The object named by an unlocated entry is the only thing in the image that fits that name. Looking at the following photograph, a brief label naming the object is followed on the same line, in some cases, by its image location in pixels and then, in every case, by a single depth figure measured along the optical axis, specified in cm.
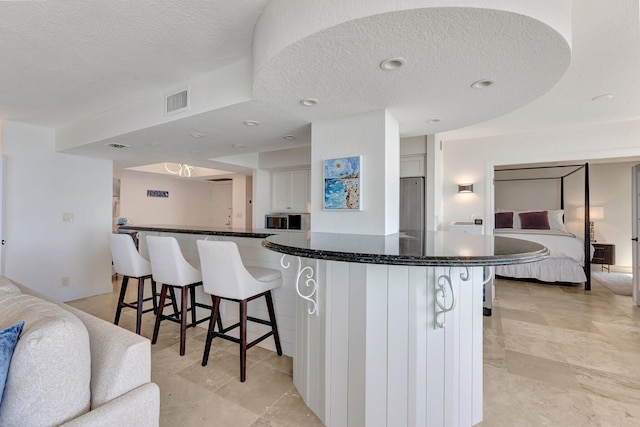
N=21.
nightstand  559
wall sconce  458
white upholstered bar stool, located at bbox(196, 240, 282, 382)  201
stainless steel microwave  527
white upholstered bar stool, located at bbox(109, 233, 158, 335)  268
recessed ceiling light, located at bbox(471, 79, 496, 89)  163
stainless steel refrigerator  398
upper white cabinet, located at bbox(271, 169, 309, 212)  520
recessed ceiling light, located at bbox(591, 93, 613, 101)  290
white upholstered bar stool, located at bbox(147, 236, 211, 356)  237
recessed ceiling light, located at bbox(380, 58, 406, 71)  141
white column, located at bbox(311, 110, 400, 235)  214
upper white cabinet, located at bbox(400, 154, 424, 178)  400
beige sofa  89
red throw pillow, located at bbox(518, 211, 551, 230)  599
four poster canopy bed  459
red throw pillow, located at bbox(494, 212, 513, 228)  641
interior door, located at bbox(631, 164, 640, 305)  373
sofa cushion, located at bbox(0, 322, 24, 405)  87
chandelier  571
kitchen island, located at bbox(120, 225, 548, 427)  146
